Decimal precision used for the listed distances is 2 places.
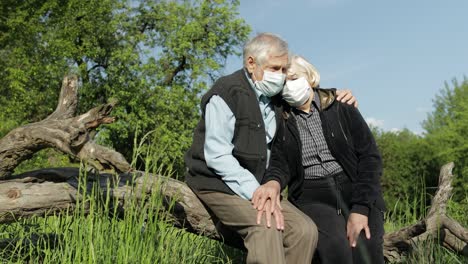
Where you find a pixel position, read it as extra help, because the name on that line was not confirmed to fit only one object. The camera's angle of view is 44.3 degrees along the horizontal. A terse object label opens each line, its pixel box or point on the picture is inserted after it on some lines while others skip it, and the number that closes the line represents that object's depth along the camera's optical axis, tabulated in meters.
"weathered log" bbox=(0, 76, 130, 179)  4.09
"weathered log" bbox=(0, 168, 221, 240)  3.89
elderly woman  3.85
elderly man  3.53
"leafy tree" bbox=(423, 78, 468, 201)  17.33
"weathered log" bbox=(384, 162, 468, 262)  4.67
